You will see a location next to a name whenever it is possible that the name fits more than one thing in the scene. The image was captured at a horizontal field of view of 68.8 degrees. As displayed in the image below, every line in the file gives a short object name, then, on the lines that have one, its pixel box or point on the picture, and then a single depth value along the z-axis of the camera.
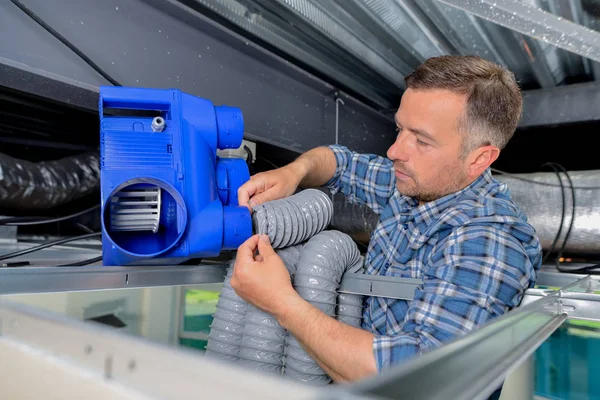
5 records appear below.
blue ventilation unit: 0.80
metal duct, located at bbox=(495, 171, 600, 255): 1.77
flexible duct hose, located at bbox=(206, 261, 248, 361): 0.91
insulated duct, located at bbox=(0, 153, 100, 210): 1.12
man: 0.77
